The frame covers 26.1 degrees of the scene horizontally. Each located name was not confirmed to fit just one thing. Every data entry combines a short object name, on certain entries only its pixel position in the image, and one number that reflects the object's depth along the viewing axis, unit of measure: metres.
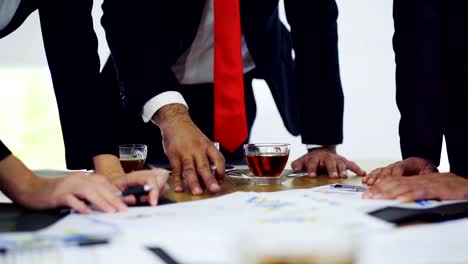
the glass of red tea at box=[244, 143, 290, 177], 1.82
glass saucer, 1.80
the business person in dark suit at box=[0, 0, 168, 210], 1.60
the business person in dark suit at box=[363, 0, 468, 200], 1.76
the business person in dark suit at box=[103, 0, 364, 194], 1.93
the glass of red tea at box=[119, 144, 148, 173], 1.92
